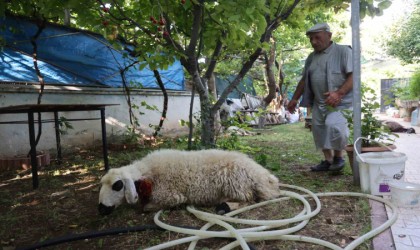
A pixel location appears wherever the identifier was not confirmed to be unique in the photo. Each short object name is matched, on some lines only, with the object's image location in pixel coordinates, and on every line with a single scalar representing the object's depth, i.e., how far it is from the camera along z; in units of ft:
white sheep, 8.99
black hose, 7.24
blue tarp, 18.92
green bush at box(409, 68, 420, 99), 37.36
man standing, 12.13
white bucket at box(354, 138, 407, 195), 9.58
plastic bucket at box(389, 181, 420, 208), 8.69
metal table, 11.76
